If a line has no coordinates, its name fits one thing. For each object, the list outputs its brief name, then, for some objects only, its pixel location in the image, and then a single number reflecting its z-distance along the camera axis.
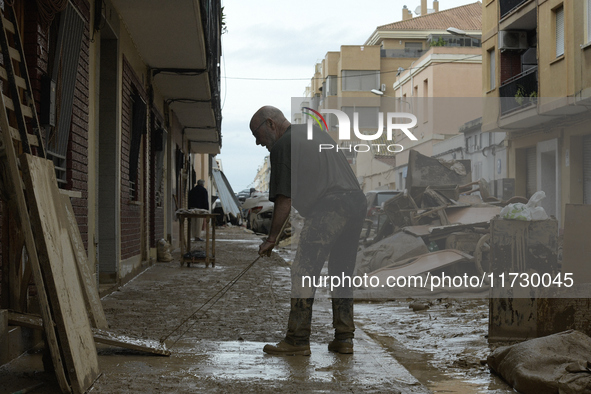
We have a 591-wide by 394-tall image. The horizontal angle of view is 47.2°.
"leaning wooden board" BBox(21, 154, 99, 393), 3.47
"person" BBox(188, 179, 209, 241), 17.64
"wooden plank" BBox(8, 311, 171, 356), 3.96
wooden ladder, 3.42
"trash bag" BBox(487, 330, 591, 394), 3.70
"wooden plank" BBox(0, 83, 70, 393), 3.39
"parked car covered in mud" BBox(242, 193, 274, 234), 26.58
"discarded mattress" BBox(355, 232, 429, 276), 11.07
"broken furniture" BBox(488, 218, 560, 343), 5.25
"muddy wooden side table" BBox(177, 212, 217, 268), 11.82
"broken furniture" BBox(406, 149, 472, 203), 13.76
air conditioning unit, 25.16
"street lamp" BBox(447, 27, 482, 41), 26.80
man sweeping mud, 4.69
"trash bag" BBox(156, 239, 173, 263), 12.83
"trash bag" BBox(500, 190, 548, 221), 7.61
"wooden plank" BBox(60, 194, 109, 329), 4.49
